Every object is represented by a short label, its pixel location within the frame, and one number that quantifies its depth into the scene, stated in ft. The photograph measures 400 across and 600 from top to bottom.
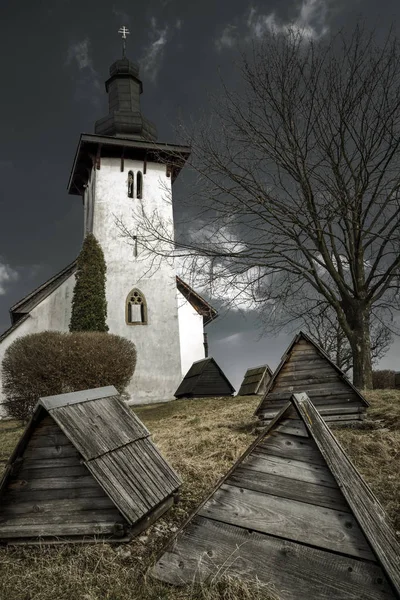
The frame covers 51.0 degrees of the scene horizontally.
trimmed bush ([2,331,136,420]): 43.62
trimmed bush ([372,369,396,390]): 99.76
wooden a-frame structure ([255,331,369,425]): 23.06
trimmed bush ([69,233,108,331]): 64.54
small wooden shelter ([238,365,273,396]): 50.98
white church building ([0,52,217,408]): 70.90
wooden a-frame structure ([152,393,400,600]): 7.16
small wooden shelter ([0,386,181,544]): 10.67
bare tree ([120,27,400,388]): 36.70
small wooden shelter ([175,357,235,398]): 58.44
